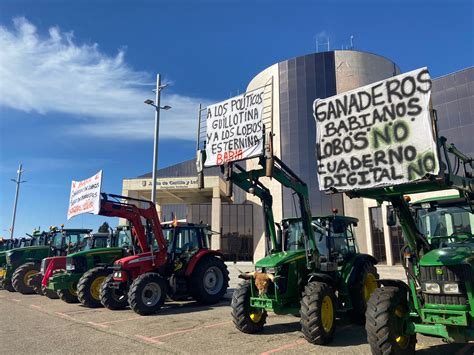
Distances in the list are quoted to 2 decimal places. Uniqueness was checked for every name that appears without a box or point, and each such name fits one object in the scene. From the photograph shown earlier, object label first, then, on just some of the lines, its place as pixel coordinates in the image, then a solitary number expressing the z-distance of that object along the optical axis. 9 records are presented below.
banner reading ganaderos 5.50
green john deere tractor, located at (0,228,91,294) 17.73
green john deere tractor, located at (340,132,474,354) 5.34
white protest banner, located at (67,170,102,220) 11.83
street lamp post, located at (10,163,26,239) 34.87
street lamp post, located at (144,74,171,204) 18.22
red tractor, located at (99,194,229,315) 10.94
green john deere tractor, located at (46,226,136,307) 12.31
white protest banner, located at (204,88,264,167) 8.62
